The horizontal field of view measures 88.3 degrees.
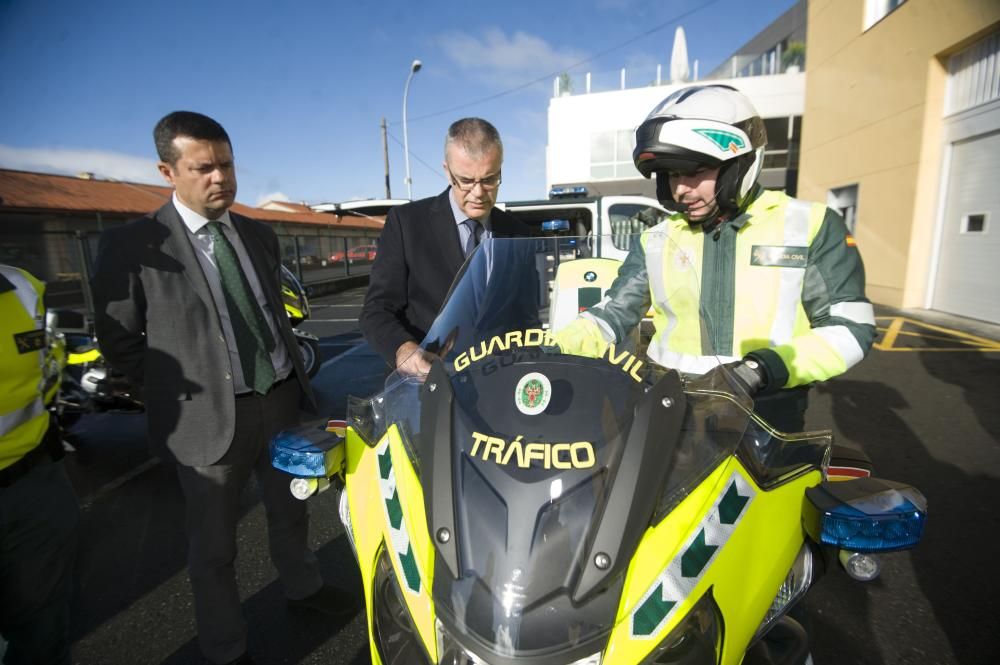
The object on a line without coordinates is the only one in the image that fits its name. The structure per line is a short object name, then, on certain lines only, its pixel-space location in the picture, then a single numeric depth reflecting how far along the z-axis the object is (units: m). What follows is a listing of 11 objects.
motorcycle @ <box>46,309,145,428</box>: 4.38
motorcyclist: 1.65
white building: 21.23
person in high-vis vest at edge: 1.65
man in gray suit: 1.98
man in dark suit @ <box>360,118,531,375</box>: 2.20
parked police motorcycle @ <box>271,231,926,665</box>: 0.90
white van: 8.04
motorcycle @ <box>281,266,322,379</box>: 5.60
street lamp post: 19.03
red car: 19.80
